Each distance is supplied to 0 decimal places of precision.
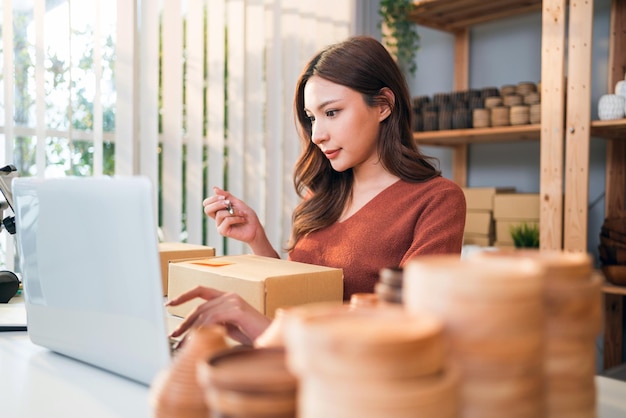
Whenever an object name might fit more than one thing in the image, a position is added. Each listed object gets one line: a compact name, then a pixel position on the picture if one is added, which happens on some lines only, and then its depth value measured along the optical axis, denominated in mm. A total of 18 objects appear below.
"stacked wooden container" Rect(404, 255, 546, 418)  390
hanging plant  2887
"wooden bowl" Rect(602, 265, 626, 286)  2162
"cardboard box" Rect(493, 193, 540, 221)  2457
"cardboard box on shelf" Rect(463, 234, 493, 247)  2604
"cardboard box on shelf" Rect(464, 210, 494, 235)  2592
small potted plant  2432
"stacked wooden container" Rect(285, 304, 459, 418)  344
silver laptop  692
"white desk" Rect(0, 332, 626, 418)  725
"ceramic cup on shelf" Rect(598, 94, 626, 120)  2176
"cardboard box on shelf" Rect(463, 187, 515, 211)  2590
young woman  1378
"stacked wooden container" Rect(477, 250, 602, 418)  459
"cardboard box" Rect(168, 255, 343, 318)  990
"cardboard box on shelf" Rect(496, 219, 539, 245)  2527
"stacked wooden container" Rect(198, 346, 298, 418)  397
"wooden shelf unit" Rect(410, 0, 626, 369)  2199
